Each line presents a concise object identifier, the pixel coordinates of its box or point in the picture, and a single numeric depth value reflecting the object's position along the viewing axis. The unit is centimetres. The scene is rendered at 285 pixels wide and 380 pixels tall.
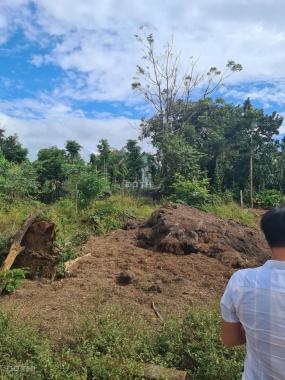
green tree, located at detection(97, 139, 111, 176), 2607
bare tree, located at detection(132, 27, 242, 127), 2619
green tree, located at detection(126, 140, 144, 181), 2630
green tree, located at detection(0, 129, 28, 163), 2520
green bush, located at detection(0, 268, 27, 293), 609
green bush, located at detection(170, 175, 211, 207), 1612
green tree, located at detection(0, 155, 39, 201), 1401
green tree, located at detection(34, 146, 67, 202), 1791
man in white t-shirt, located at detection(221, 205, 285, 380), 185
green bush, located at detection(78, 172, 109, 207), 1317
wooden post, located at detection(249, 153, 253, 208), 2229
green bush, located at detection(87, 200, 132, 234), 1108
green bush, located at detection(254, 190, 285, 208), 2316
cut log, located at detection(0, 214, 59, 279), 684
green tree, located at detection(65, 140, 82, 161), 2370
